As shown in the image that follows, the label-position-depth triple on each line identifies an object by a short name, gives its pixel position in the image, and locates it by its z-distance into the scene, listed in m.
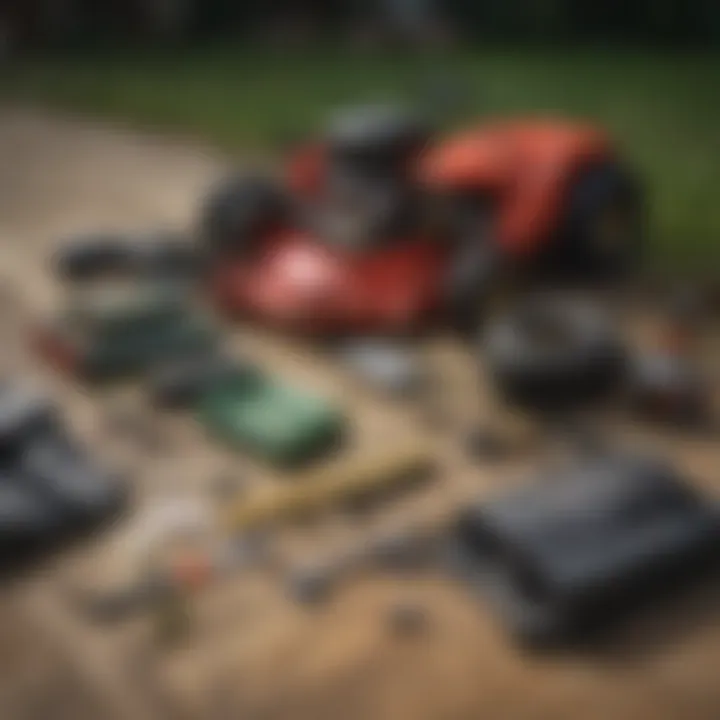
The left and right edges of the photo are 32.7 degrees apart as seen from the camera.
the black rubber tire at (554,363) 1.53
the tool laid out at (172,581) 1.20
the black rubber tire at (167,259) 1.97
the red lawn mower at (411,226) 1.76
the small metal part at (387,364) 1.60
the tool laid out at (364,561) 1.22
